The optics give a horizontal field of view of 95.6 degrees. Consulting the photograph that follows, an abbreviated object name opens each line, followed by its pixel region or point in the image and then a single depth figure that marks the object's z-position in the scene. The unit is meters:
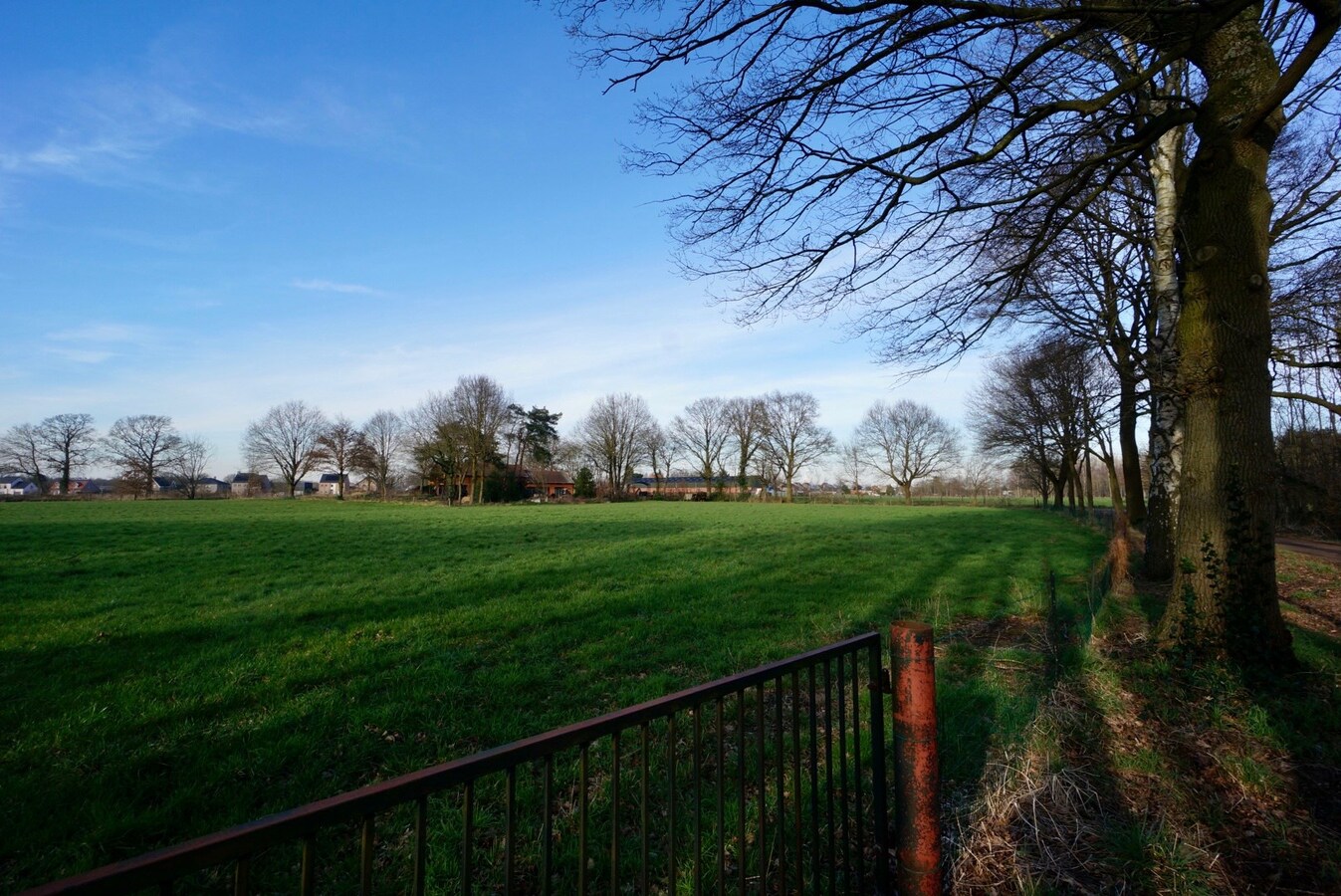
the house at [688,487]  65.25
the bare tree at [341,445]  63.28
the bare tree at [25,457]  62.59
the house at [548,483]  63.22
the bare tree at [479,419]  49.84
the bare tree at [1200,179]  4.55
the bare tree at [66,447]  63.22
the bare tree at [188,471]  69.25
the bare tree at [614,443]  63.91
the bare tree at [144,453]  65.50
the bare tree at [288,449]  69.12
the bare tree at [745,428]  64.50
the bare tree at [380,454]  63.69
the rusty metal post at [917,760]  2.71
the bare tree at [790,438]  63.12
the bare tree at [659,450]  67.00
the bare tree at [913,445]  62.09
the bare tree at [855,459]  68.29
